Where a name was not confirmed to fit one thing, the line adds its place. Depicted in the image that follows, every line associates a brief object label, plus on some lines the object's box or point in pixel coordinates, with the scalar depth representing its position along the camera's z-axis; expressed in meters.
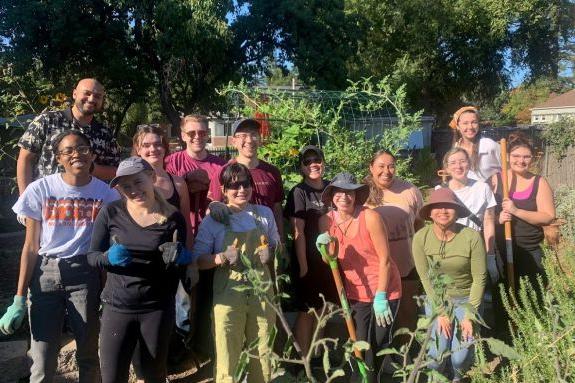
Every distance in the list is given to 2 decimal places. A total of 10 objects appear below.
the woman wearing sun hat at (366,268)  3.15
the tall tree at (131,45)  16.78
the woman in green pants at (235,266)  2.95
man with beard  3.29
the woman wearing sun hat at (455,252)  3.19
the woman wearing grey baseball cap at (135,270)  2.72
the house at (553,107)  38.78
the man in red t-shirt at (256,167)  3.55
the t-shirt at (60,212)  2.88
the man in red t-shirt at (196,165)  3.55
